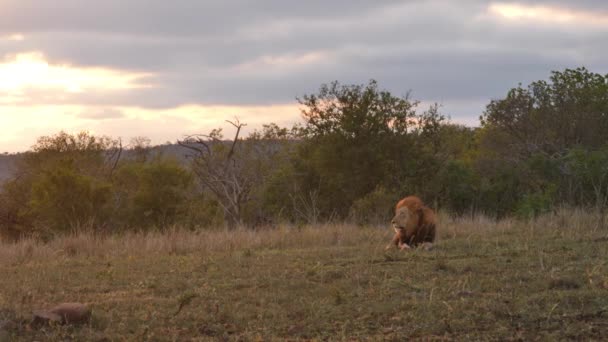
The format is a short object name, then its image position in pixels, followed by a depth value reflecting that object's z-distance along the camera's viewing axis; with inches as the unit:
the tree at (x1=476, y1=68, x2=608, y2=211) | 1263.5
